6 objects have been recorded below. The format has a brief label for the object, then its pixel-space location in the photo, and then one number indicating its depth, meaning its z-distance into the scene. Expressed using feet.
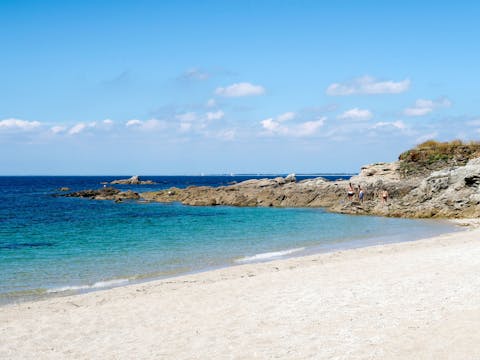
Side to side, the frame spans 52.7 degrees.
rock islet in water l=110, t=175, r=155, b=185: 409.08
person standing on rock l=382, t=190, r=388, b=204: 136.89
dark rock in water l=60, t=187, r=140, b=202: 215.10
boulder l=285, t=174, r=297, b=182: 209.96
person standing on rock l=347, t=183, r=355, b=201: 148.15
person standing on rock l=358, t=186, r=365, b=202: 146.78
